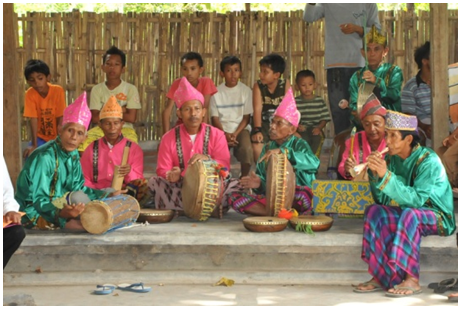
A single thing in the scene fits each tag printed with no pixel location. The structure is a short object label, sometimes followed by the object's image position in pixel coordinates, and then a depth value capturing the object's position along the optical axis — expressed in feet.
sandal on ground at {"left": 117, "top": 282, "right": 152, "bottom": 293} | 28.75
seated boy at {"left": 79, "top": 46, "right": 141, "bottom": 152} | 43.10
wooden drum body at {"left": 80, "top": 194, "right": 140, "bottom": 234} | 30.47
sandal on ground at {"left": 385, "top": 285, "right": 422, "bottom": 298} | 27.86
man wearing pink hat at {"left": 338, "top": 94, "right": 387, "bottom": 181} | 32.38
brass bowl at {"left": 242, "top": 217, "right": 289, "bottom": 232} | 30.73
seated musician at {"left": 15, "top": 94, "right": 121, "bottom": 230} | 31.44
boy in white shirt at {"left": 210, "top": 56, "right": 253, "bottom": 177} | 40.93
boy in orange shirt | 43.51
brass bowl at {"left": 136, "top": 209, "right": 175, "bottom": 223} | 32.95
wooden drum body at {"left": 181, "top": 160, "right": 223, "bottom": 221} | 32.54
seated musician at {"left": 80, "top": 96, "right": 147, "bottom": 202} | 35.36
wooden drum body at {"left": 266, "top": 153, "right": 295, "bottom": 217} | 31.88
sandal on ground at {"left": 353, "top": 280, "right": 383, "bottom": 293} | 28.50
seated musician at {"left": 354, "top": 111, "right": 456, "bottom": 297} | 28.10
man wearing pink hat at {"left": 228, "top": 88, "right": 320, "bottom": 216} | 33.60
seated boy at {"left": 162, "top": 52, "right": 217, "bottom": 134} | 42.37
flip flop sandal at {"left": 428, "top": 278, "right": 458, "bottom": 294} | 28.40
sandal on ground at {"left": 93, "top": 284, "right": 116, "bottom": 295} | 28.48
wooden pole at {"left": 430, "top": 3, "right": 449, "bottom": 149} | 32.52
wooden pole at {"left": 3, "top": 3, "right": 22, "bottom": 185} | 33.95
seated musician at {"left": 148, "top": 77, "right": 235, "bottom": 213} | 34.74
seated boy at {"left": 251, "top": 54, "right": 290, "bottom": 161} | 41.27
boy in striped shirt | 41.06
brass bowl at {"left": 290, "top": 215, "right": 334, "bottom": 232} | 30.70
